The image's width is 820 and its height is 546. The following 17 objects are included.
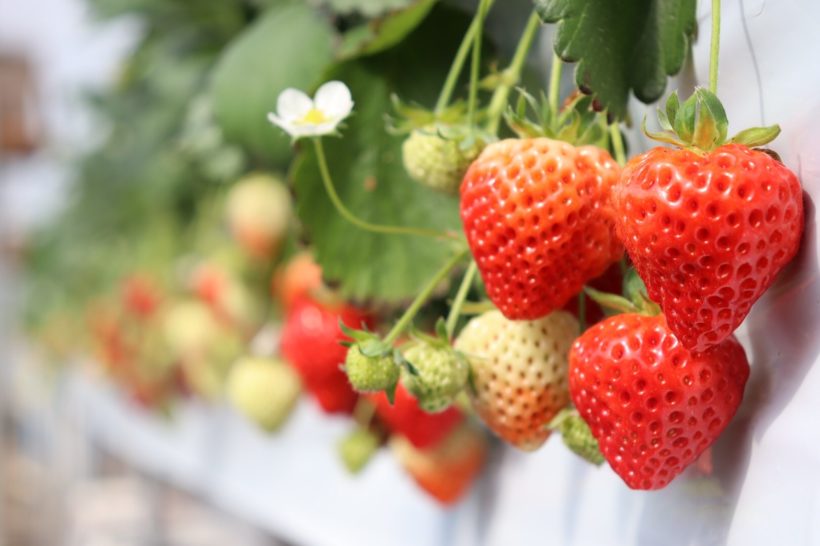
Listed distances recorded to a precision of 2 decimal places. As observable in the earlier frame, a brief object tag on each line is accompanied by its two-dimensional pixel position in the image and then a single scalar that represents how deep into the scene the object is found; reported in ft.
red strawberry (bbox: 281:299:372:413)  2.10
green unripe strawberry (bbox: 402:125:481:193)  1.47
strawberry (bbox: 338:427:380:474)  2.15
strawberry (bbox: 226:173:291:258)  2.58
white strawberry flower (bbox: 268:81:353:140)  1.35
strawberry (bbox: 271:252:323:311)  2.28
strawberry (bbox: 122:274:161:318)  3.79
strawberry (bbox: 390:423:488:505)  2.11
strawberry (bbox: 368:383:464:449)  1.93
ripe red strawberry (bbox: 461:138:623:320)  1.24
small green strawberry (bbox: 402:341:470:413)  1.40
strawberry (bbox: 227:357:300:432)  2.44
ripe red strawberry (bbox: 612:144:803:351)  1.03
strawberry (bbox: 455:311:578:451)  1.45
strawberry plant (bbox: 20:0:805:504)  1.09
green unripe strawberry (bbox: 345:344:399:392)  1.31
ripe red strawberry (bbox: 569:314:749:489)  1.17
